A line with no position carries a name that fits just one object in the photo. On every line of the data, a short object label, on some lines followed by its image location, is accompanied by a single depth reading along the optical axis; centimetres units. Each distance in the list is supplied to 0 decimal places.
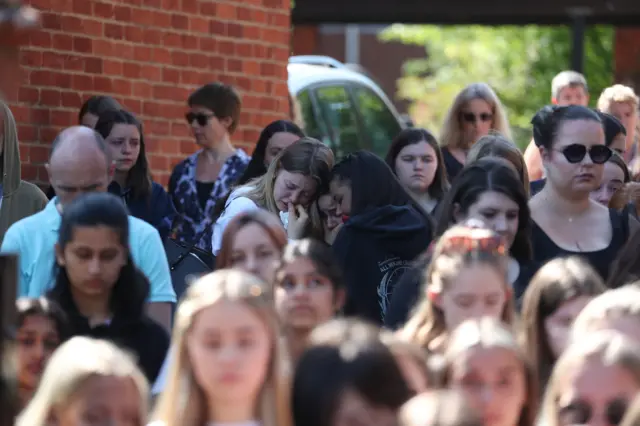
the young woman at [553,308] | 1019
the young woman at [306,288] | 1043
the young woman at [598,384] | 794
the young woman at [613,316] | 917
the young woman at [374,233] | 1289
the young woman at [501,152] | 1440
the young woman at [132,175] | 1536
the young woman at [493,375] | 828
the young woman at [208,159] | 1686
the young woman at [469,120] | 1880
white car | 2409
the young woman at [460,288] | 1005
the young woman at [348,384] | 735
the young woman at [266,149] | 1612
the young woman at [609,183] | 1540
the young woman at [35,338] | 948
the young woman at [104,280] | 1052
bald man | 1148
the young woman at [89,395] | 787
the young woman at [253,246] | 1124
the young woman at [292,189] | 1416
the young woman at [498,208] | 1199
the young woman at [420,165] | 1637
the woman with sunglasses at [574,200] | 1257
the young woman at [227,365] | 813
